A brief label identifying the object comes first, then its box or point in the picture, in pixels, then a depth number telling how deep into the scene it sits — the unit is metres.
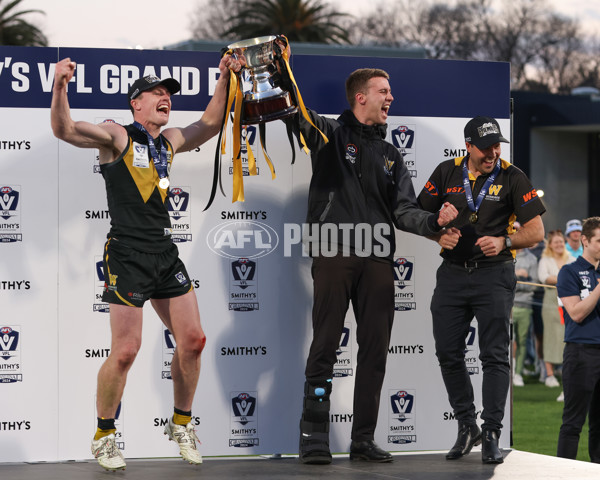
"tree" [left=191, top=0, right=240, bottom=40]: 43.47
